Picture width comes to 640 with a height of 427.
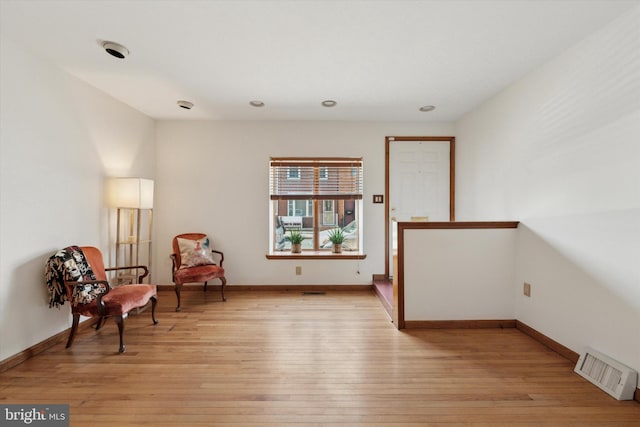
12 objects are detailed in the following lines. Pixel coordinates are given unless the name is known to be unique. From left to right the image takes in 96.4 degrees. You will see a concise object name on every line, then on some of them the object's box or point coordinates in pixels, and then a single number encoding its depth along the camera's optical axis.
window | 4.33
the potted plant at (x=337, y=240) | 4.37
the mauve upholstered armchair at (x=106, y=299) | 2.47
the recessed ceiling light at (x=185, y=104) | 3.52
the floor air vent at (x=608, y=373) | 1.85
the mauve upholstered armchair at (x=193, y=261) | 3.58
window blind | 4.32
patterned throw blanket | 2.45
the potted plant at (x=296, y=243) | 4.35
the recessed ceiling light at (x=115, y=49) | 2.27
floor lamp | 3.29
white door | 4.33
